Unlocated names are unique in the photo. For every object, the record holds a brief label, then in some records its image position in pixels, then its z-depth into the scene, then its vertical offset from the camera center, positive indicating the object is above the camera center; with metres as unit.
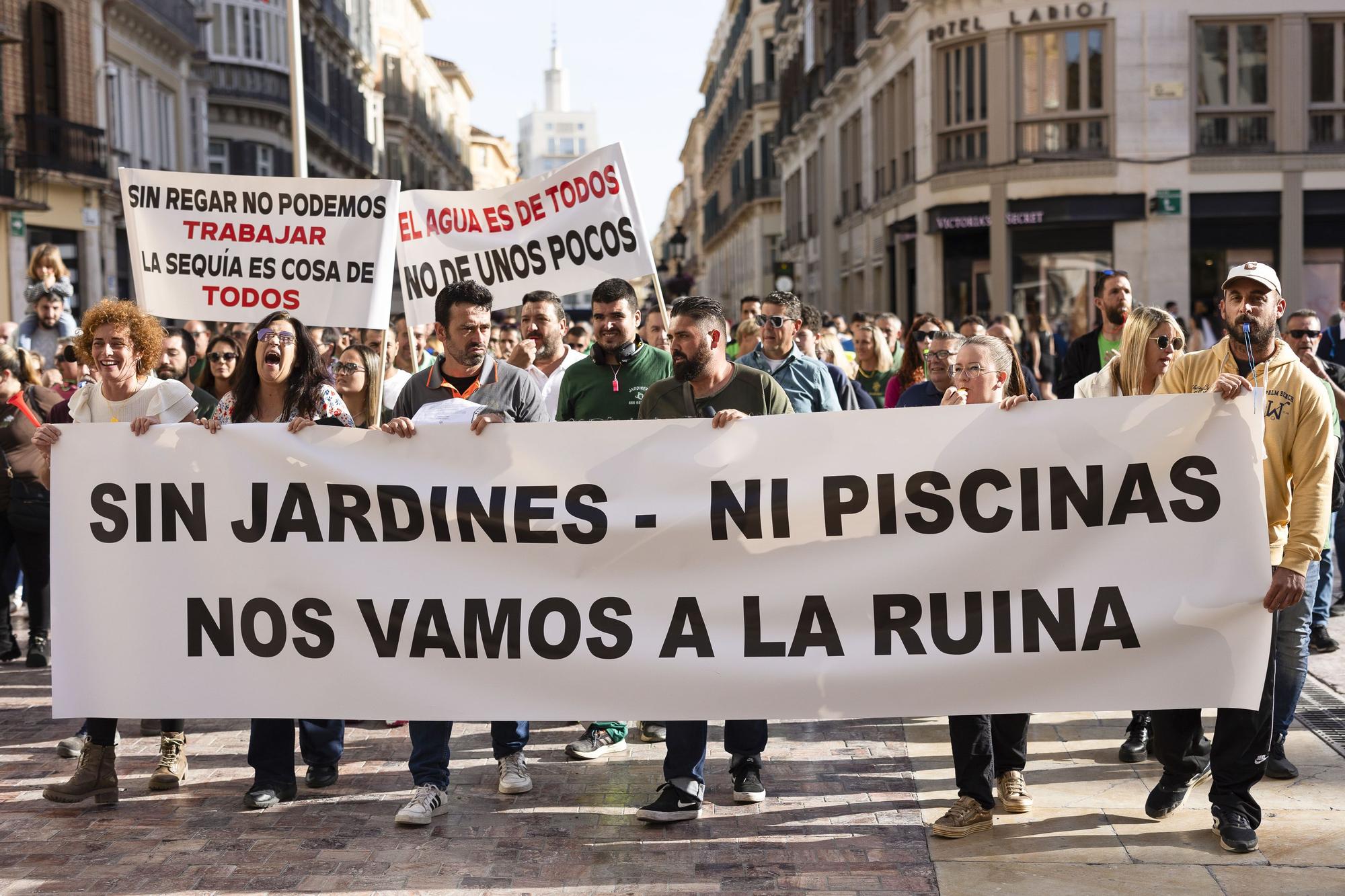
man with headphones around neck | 6.75 +0.12
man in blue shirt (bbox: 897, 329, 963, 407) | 7.24 +0.13
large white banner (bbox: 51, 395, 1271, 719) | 5.41 -0.58
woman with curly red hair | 6.38 +0.13
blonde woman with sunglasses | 6.24 +0.20
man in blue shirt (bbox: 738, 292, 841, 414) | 7.88 +0.22
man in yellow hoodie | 5.26 -0.26
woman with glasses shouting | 6.03 +0.04
